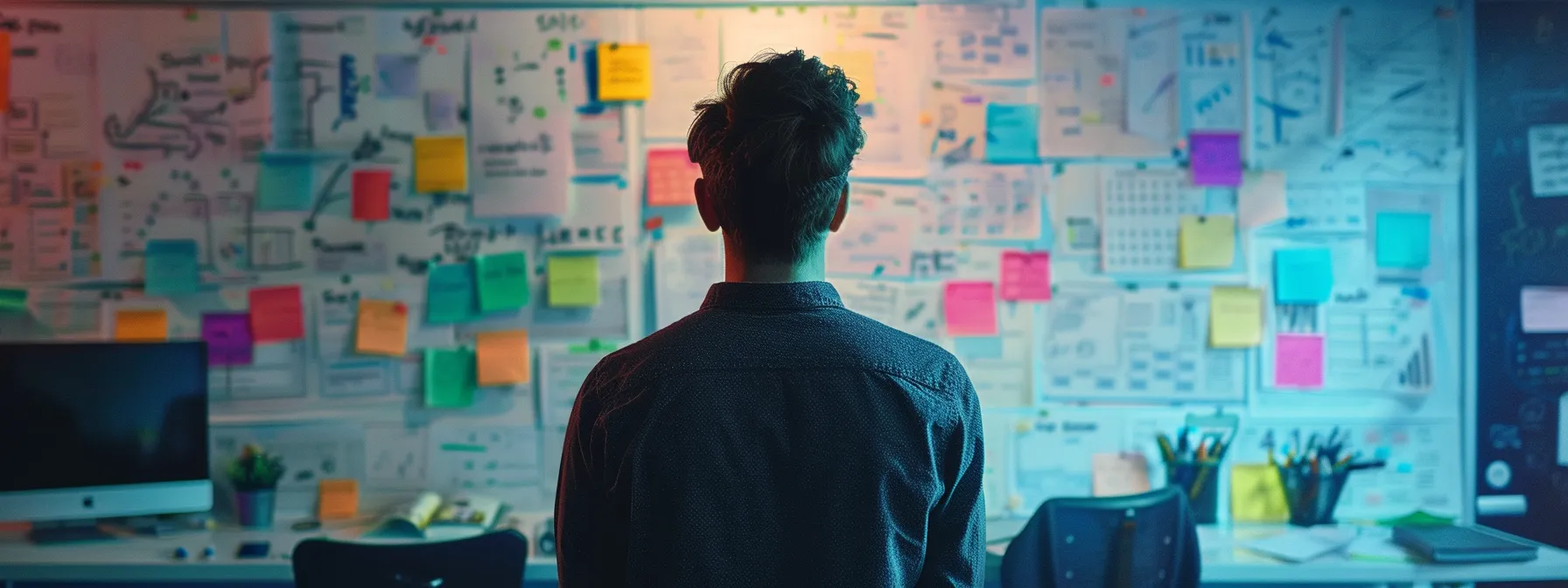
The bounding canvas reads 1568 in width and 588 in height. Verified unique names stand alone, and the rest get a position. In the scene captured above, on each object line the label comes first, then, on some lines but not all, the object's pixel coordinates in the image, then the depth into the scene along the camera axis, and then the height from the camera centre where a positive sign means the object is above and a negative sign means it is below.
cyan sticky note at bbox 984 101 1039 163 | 2.54 +0.35
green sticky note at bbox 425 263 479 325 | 2.54 -0.05
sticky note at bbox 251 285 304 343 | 2.53 -0.09
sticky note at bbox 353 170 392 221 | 2.52 +0.20
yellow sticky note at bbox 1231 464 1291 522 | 2.53 -0.59
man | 0.94 -0.14
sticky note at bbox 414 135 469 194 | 2.52 +0.28
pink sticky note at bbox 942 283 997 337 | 2.55 -0.11
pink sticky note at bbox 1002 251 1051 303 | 2.56 -0.03
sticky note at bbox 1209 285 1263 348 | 2.55 -0.14
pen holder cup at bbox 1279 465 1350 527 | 2.44 -0.57
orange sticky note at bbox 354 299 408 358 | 2.53 -0.12
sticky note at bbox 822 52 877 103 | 2.52 +0.51
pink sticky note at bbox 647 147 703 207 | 2.52 +0.24
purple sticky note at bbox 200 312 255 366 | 2.53 -0.15
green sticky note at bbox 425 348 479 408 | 2.54 -0.26
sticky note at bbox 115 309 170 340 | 2.53 -0.12
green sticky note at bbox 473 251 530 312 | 2.53 -0.01
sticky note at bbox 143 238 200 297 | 2.52 +0.03
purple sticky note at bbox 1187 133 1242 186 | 2.54 +0.27
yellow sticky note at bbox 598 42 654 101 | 2.51 +0.51
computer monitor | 2.22 -0.35
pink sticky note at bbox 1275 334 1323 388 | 2.56 -0.23
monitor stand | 2.32 -0.60
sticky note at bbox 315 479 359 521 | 2.52 -0.57
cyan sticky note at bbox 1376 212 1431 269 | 2.56 +0.06
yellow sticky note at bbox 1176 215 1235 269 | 2.54 +0.06
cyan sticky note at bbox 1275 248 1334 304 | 2.55 -0.02
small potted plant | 2.45 -0.52
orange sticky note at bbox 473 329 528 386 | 2.54 -0.21
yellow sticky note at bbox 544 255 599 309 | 2.54 -0.01
